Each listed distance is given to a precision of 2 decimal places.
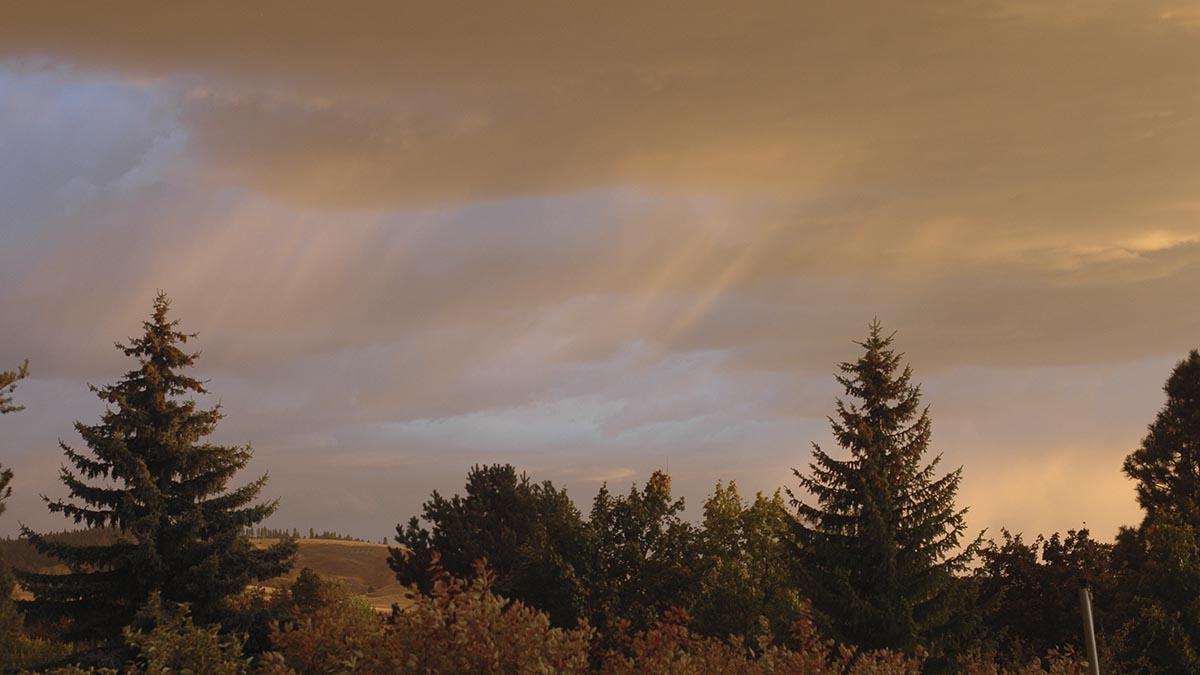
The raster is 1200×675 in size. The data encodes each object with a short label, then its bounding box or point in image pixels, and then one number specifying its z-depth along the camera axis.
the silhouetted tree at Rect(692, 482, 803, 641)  46.06
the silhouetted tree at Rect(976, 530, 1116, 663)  42.66
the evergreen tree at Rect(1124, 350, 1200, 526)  53.94
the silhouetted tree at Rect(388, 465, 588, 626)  67.06
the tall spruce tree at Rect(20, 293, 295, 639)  40.50
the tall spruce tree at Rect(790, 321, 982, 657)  39.00
